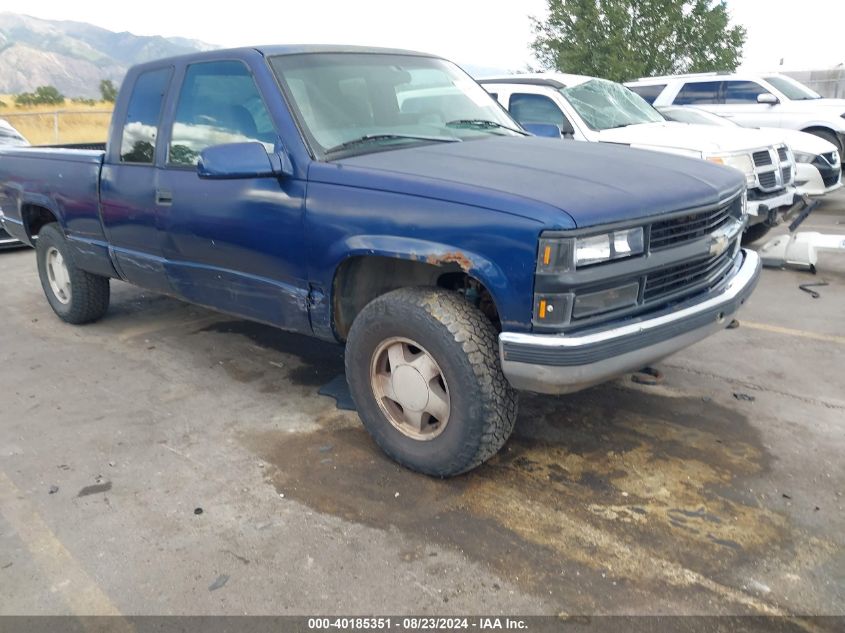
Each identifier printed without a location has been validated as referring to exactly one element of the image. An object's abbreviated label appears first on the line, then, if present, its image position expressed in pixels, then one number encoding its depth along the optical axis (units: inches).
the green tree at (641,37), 870.4
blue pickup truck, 115.4
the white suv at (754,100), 475.5
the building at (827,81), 850.8
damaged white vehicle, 278.7
